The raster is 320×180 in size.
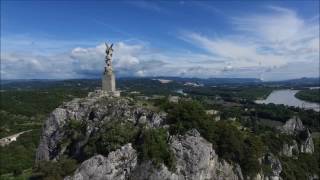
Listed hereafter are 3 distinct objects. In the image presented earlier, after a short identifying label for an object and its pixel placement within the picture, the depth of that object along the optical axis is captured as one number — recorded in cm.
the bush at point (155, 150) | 1772
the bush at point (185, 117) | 1901
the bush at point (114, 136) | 1825
